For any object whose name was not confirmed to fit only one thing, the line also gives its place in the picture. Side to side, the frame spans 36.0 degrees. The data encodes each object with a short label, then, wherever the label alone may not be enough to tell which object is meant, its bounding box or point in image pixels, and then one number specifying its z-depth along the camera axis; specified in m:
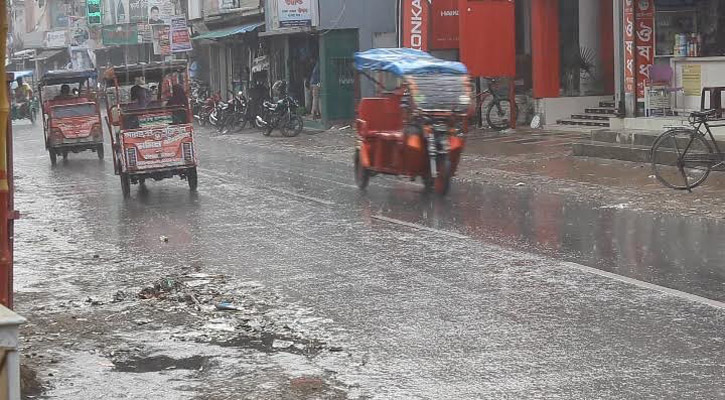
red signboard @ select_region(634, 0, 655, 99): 21.88
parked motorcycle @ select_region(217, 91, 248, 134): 34.09
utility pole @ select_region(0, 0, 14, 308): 5.47
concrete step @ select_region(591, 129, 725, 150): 18.57
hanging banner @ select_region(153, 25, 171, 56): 49.88
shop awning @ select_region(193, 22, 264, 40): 37.88
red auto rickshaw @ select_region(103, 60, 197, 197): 17.17
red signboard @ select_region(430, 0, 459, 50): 28.73
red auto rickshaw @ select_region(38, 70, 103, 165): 24.64
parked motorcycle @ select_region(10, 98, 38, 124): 47.41
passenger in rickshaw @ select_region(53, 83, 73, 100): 25.83
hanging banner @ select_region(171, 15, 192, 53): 41.81
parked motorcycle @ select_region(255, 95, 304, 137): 30.61
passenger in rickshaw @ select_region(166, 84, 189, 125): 17.81
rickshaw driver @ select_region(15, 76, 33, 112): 47.67
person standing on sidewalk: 33.88
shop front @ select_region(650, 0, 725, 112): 20.17
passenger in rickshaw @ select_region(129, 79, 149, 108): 18.31
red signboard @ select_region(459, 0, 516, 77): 25.56
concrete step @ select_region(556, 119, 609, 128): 24.26
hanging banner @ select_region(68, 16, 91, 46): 65.06
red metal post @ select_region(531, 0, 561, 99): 25.30
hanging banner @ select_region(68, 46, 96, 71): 63.78
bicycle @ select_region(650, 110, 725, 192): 14.39
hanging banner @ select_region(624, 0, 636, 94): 22.00
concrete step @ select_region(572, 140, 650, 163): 18.02
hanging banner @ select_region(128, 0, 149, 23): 58.16
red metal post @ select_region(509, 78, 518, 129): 25.42
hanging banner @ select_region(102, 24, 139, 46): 58.94
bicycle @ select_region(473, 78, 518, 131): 26.50
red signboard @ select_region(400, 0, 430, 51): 28.08
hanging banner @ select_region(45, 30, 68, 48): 67.94
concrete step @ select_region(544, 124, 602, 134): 23.81
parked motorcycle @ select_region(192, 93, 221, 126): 37.76
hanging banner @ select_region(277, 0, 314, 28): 32.38
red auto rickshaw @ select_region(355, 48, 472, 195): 15.16
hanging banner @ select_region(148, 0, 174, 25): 51.43
